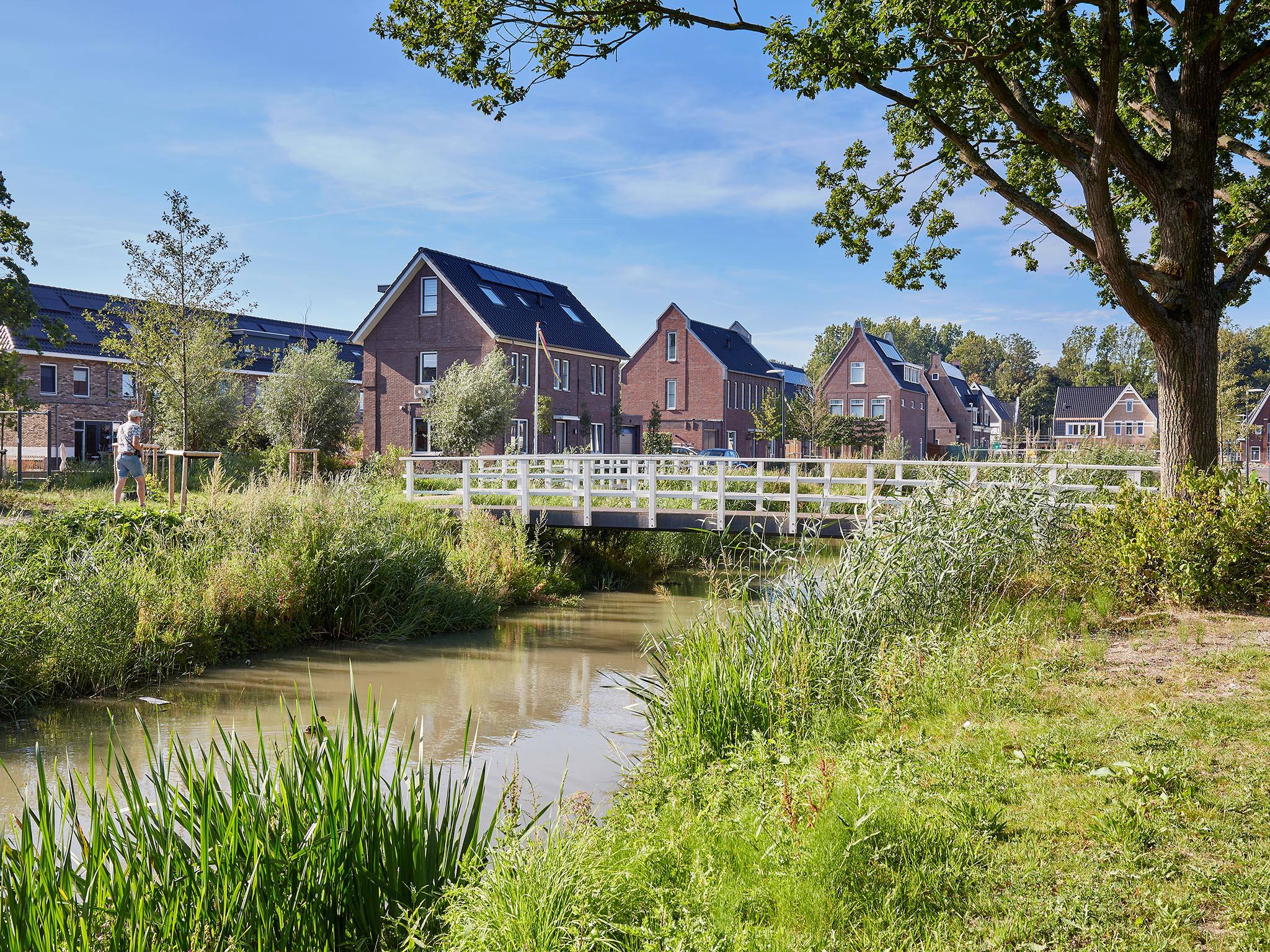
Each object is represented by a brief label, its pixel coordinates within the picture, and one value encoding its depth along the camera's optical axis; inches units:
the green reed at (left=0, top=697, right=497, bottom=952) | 140.2
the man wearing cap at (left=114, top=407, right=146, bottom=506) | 647.1
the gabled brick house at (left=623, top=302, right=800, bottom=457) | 2228.1
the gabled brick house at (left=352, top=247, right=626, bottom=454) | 1568.7
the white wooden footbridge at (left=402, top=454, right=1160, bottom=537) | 520.7
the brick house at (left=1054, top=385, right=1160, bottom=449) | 3132.4
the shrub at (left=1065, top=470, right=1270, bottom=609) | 382.6
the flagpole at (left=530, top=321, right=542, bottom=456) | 1453.7
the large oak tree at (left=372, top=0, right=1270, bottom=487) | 413.4
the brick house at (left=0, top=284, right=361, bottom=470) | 1578.5
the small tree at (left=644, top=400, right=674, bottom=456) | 2006.6
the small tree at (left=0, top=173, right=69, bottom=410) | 968.9
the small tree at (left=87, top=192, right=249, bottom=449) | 952.3
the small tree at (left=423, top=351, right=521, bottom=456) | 1333.7
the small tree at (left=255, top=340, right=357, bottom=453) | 1343.5
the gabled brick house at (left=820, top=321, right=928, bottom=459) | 2475.4
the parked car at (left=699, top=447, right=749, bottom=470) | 1897.1
